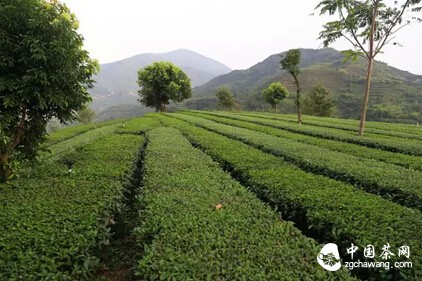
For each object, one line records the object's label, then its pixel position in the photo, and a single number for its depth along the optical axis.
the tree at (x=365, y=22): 19.56
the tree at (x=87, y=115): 60.33
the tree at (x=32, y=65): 7.10
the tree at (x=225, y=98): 62.88
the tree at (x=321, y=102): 64.06
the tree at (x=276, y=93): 53.72
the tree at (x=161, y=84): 49.41
